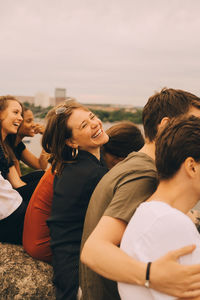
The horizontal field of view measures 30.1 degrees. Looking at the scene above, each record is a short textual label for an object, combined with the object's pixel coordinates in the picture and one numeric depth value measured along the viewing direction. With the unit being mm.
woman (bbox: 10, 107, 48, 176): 5840
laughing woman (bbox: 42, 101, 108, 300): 2549
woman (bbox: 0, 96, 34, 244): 3152
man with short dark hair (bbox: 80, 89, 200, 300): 1605
